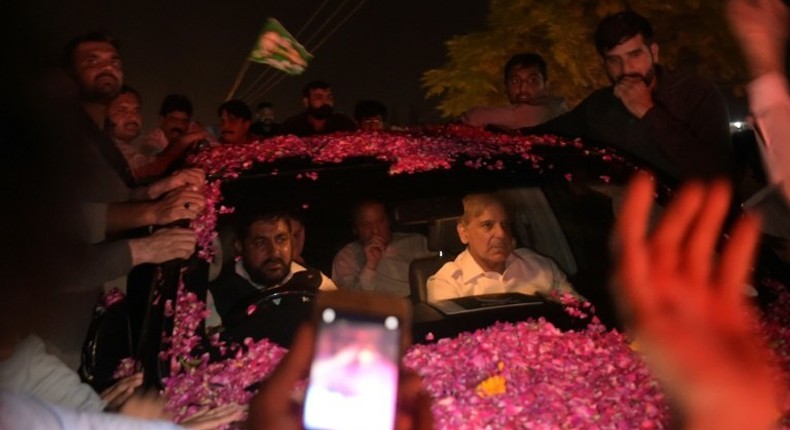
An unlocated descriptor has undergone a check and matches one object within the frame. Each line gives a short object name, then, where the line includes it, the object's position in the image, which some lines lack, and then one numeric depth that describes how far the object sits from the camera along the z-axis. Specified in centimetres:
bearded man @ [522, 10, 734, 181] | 416
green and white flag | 693
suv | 293
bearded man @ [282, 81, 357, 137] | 742
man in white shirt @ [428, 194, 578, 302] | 360
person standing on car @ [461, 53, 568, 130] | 583
